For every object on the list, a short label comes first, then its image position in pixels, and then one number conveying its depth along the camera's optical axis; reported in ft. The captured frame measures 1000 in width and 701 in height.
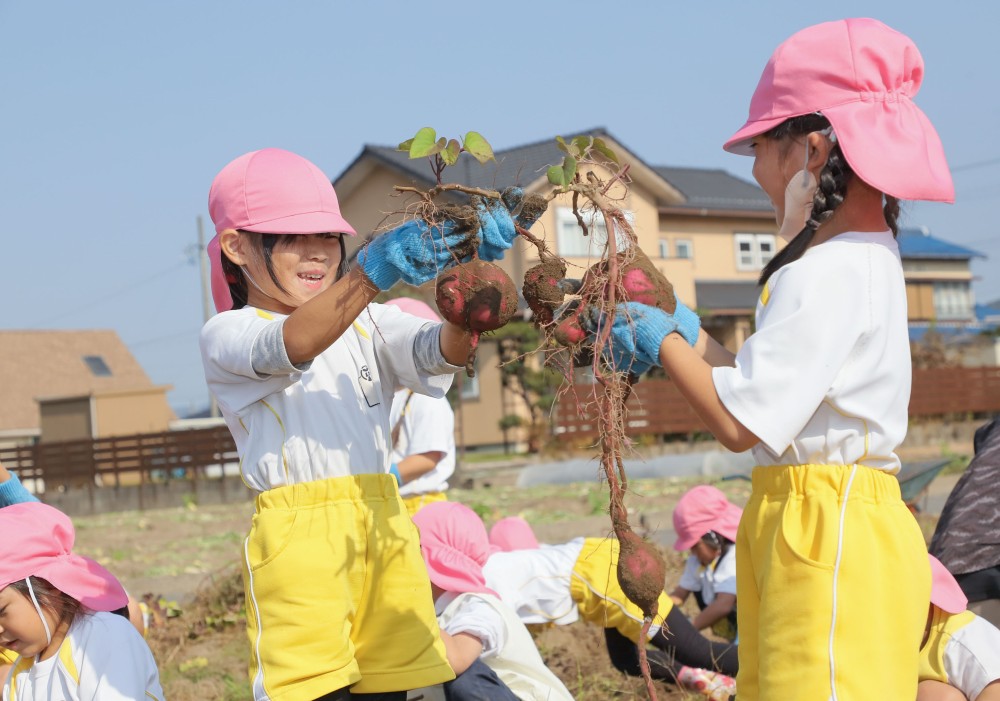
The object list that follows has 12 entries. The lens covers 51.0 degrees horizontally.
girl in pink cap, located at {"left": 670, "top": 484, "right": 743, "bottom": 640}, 17.66
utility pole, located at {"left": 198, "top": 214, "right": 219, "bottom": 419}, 123.54
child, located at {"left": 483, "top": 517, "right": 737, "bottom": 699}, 14.66
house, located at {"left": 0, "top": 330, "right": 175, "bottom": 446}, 102.06
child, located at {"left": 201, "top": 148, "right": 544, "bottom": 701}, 8.02
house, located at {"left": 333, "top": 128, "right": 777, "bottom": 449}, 87.35
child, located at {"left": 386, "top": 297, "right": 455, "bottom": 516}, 17.23
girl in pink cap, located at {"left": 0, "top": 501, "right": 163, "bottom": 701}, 10.35
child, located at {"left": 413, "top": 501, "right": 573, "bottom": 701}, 11.64
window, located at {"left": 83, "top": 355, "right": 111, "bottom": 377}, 144.46
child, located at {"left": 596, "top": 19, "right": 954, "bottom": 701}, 6.83
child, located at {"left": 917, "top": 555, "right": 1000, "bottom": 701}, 9.82
